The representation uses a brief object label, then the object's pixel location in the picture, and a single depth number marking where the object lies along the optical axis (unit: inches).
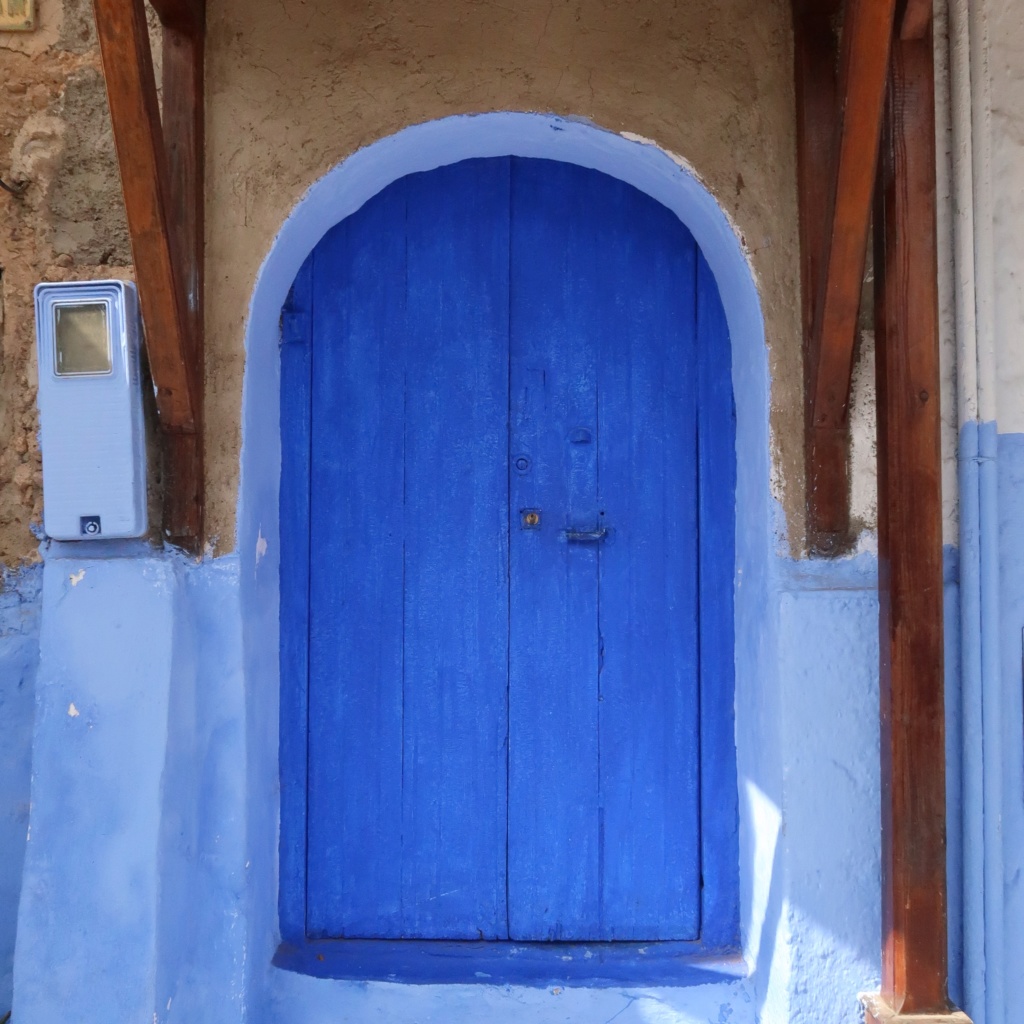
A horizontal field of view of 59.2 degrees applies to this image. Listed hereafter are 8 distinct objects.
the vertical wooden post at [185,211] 80.7
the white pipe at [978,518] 77.5
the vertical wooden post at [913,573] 74.2
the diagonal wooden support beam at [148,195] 70.2
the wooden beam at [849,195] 66.9
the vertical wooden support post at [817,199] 79.4
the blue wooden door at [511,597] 91.2
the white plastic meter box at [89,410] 78.0
